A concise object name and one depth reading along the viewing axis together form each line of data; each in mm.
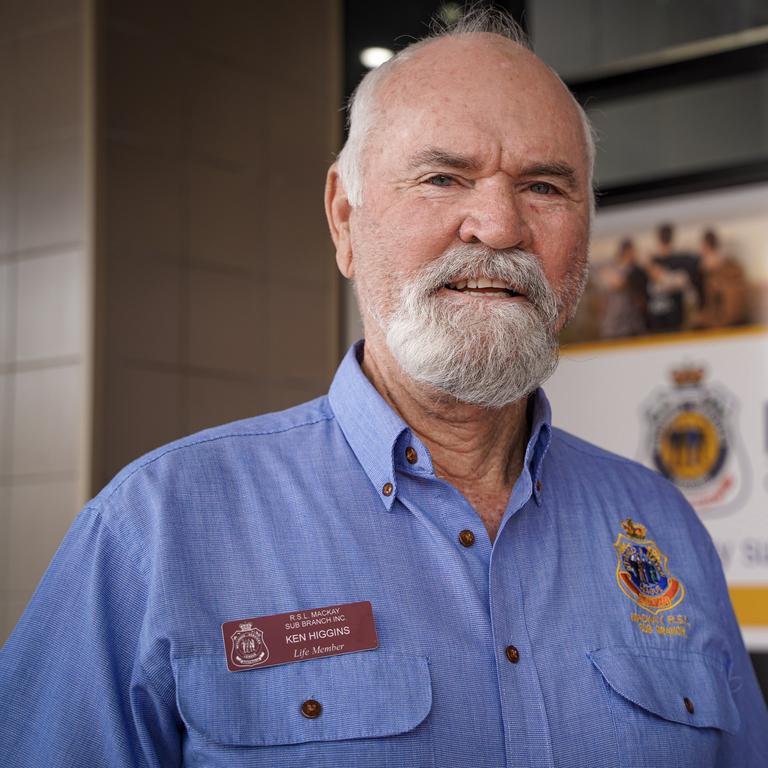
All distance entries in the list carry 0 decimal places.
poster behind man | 2975
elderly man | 1218
